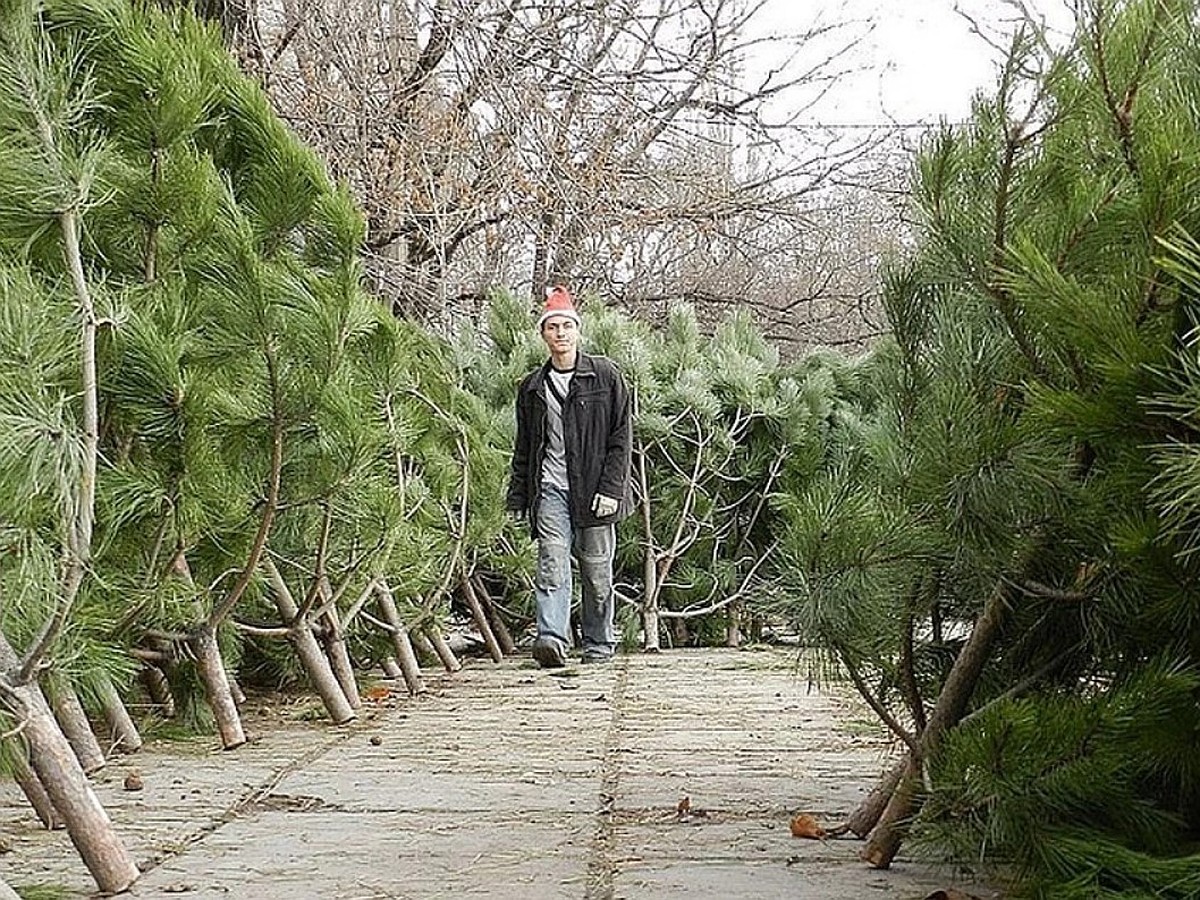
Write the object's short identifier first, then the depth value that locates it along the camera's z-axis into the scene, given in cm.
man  719
